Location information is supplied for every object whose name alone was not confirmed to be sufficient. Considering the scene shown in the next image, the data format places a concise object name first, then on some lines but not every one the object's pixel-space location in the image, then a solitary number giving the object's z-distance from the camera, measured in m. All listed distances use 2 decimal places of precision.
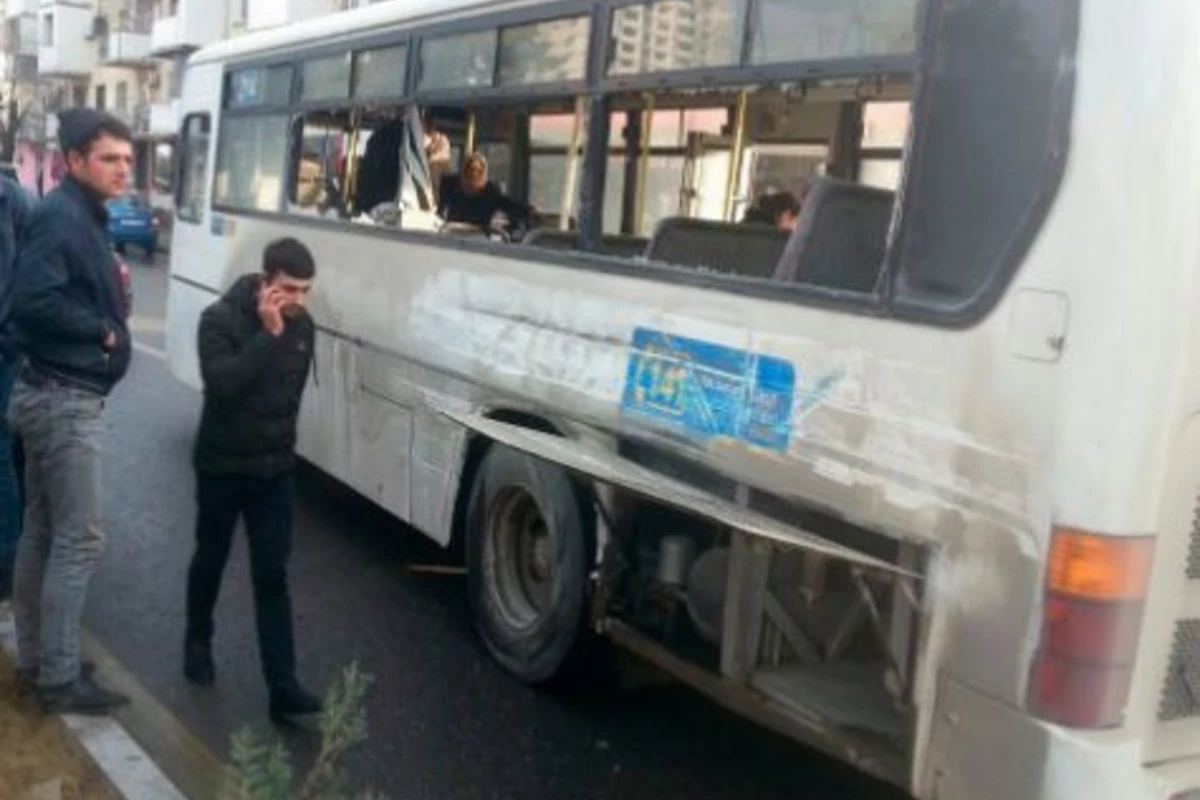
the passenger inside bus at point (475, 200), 6.43
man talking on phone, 4.63
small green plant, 3.10
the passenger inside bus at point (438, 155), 6.70
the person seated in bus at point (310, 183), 7.73
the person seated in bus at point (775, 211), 5.18
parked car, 30.62
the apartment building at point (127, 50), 43.06
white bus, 3.13
